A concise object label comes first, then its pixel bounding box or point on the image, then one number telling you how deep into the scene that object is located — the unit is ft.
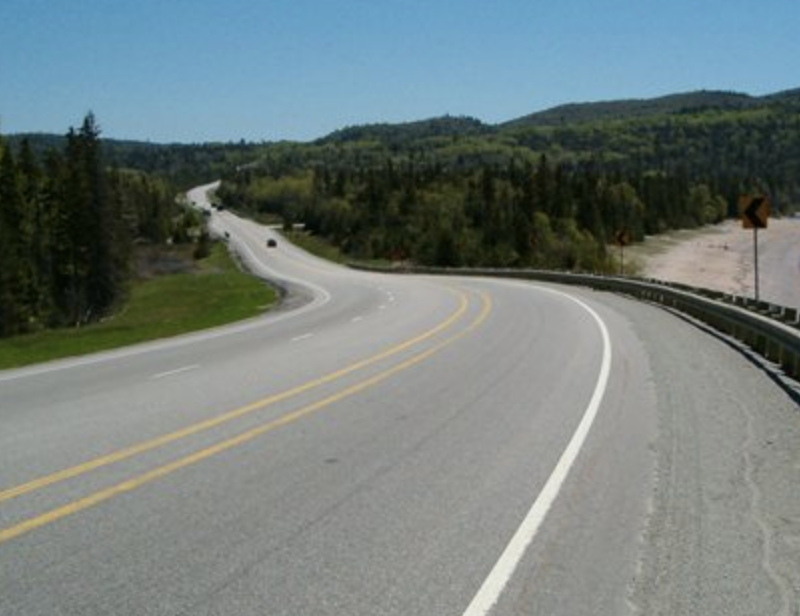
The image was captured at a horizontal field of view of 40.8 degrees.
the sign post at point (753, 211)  81.71
